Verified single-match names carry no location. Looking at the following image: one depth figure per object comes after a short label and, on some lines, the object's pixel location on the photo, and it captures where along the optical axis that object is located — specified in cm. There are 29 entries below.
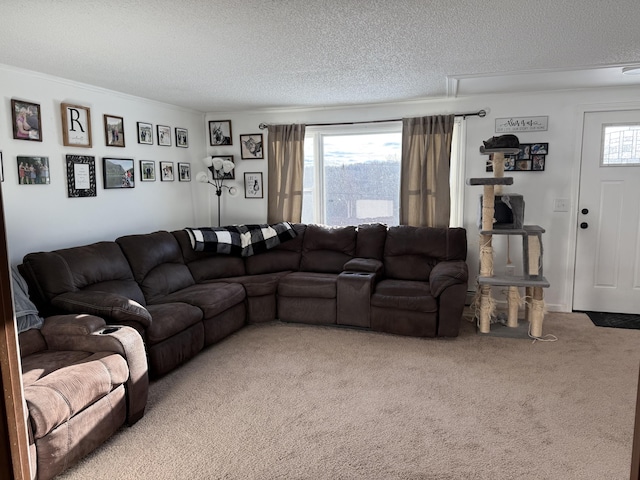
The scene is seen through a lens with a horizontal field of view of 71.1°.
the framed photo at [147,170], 449
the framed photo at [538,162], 445
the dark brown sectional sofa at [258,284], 305
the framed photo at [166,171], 478
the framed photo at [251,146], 532
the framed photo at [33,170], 328
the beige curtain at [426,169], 462
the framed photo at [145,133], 445
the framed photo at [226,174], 539
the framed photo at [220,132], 542
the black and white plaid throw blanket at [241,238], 454
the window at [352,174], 498
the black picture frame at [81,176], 367
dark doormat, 412
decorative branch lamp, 509
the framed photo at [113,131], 404
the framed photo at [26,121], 322
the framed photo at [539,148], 442
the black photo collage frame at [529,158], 444
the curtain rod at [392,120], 454
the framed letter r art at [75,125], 361
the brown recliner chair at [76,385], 197
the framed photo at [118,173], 403
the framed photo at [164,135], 472
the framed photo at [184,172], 509
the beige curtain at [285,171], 512
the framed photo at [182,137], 502
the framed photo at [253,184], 539
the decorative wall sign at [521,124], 441
